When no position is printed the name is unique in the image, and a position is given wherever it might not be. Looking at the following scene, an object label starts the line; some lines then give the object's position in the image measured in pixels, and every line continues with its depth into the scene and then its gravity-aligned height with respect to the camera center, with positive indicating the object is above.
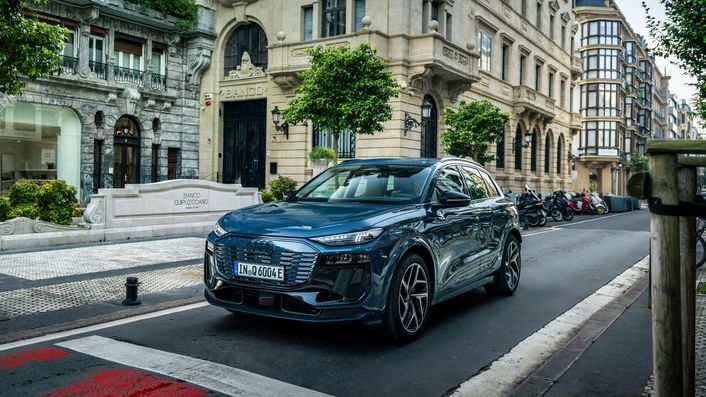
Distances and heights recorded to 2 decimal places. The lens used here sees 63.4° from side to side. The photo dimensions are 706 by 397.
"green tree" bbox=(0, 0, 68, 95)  9.09 +2.47
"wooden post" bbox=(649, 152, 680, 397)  2.52 -0.36
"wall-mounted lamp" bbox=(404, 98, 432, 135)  23.83 +3.23
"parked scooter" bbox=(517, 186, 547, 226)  20.89 -0.36
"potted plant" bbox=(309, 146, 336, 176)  22.41 +1.61
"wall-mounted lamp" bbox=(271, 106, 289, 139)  25.94 +3.22
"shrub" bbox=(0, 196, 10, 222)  11.85 -0.32
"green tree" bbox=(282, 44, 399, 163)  16.72 +3.22
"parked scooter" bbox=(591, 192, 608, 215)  33.38 -0.17
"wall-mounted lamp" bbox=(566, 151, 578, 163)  45.14 +3.56
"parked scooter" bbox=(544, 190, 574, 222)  24.93 -0.29
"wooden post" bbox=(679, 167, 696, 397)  2.71 -0.41
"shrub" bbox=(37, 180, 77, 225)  12.47 -0.17
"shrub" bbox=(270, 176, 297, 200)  20.23 +0.41
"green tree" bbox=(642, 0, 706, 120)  11.92 +3.72
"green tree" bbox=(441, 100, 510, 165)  22.62 +2.88
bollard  6.54 -1.11
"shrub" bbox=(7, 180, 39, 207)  12.34 -0.02
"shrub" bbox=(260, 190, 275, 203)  19.05 +0.05
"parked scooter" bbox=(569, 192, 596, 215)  31.01 -0.12
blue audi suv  4.69 -0.45
